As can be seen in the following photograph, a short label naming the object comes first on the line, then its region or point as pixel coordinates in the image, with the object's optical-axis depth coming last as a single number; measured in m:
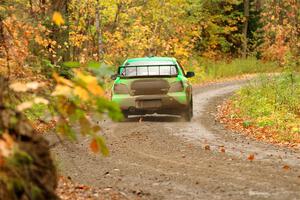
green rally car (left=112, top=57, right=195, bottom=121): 30.33
